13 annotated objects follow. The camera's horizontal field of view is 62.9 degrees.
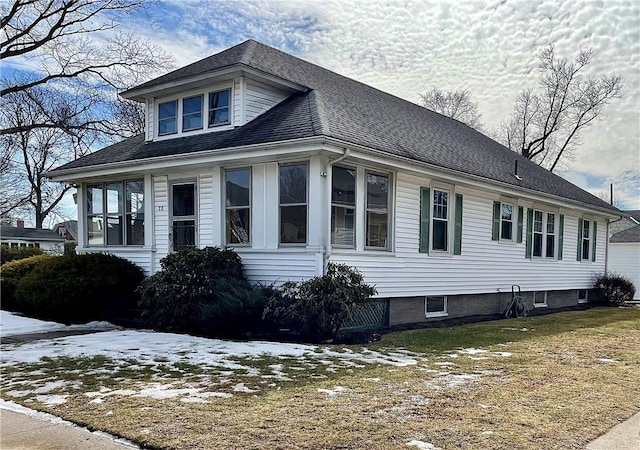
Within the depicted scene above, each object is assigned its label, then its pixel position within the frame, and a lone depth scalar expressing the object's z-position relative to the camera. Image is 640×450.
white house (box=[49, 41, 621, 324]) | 10.16
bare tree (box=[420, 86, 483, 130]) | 36.69
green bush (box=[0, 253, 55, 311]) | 13.27
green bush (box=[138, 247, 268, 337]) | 9.48
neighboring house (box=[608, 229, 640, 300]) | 25.64
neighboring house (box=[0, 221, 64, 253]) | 42.03
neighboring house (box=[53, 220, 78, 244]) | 48.29
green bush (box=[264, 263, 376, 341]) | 9.03
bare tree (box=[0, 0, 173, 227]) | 21.69
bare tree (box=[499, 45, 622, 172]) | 32.88
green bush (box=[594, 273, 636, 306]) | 20.31
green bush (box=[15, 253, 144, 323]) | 11.30
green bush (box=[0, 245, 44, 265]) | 31.31
